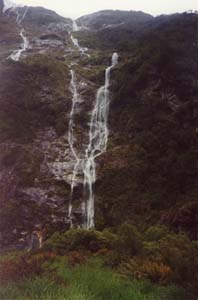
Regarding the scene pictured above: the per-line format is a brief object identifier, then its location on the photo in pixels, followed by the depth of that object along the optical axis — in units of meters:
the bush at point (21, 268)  9.17
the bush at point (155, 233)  14.11
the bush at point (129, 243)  11.22
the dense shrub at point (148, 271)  8.95
